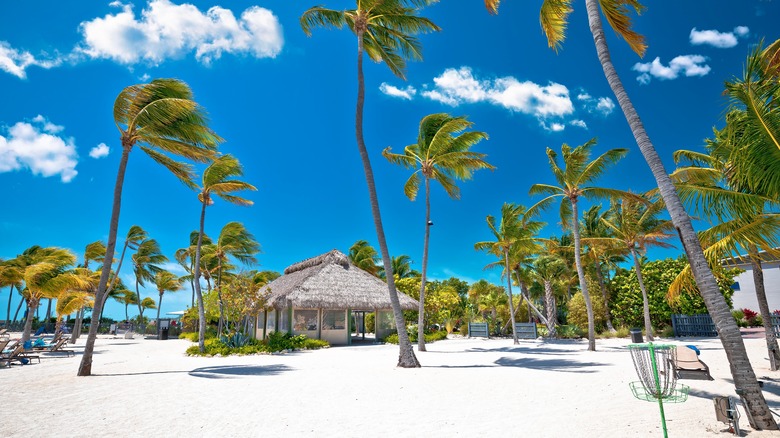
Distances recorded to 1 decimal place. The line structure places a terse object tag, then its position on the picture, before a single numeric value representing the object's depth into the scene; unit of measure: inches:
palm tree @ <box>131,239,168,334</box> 1224.8
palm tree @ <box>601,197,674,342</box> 665.0
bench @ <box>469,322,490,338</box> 1031.0
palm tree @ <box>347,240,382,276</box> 1341.0
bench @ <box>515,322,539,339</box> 922.1
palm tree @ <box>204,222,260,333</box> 895.7
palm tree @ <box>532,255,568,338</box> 975.0
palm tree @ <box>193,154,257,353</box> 681.0
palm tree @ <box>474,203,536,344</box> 838.5
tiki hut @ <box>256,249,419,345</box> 772.0
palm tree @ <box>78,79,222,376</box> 431.8
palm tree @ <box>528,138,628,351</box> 599.5
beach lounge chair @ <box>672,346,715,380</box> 299.1
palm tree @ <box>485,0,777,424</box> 182.1
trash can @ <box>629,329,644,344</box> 390.1
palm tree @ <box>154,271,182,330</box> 1502.2
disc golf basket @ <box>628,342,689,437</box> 153.0
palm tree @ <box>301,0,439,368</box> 467.2
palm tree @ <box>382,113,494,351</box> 593.0
